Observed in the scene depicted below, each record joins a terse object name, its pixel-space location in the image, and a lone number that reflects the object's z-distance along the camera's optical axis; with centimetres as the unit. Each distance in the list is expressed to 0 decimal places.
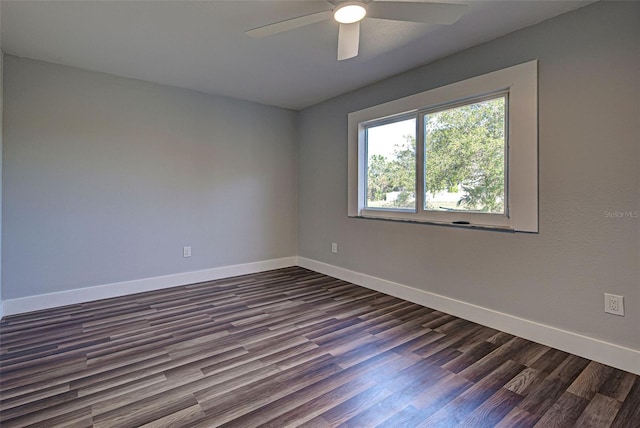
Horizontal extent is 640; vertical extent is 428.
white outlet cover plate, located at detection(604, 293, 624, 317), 190
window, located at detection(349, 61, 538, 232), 227
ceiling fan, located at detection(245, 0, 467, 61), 165
